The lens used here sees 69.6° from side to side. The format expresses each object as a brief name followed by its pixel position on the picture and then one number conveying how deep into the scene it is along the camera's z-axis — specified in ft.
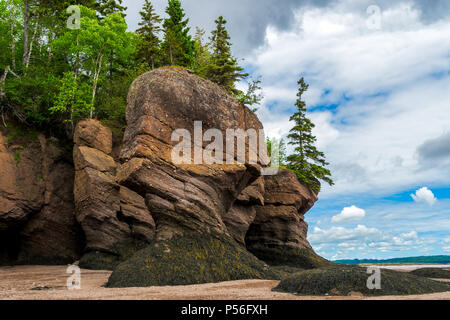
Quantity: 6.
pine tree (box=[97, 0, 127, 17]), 125.49
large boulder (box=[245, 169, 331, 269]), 76.64
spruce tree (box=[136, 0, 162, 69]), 103.60
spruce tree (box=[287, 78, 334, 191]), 92.53
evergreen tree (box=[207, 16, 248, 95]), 82.81
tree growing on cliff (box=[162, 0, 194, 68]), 100.14
